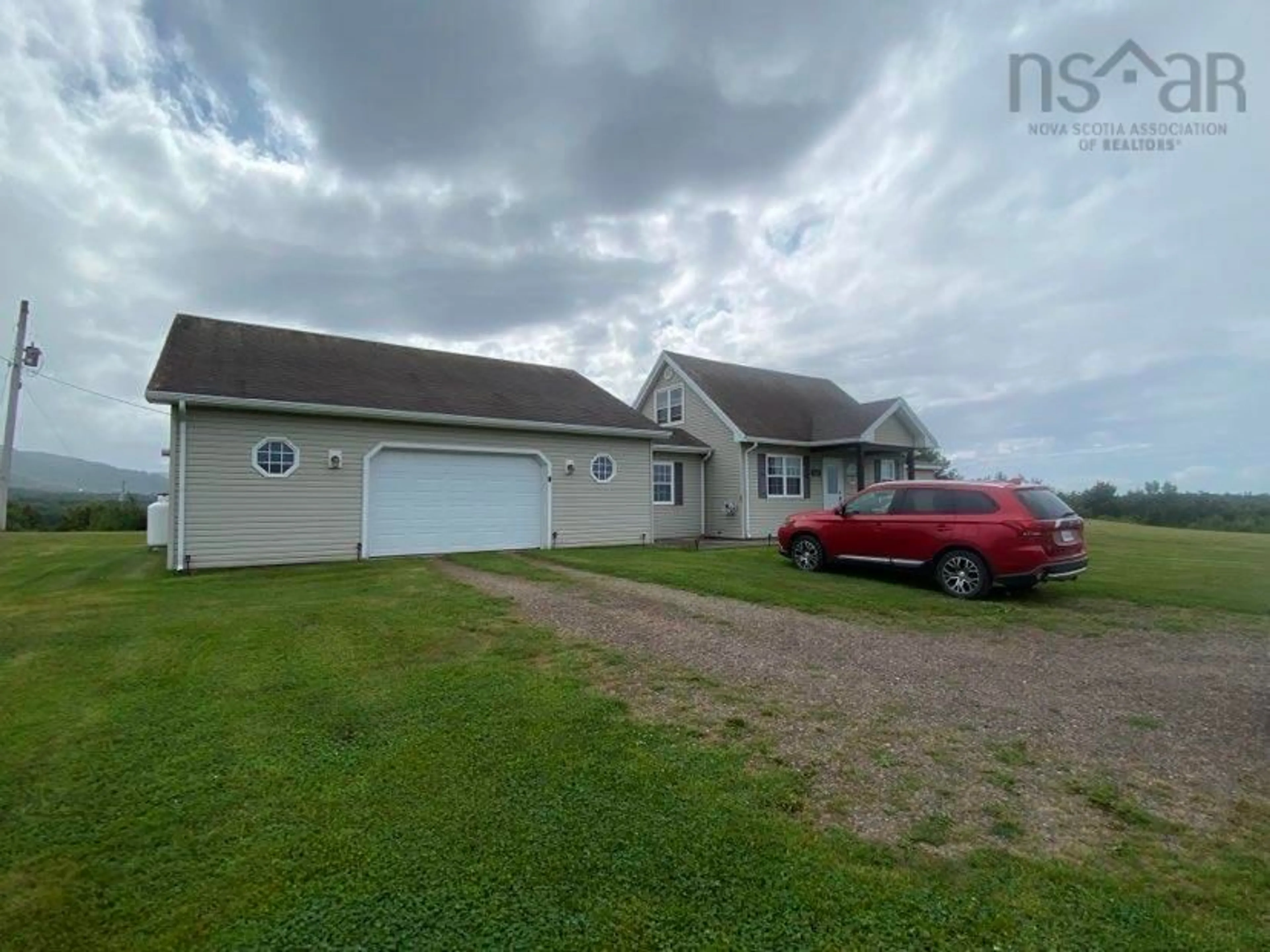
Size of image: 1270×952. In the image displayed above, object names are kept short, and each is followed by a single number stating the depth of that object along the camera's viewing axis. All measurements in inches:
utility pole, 831.1
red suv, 338.3
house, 431.8
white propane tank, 540.7
